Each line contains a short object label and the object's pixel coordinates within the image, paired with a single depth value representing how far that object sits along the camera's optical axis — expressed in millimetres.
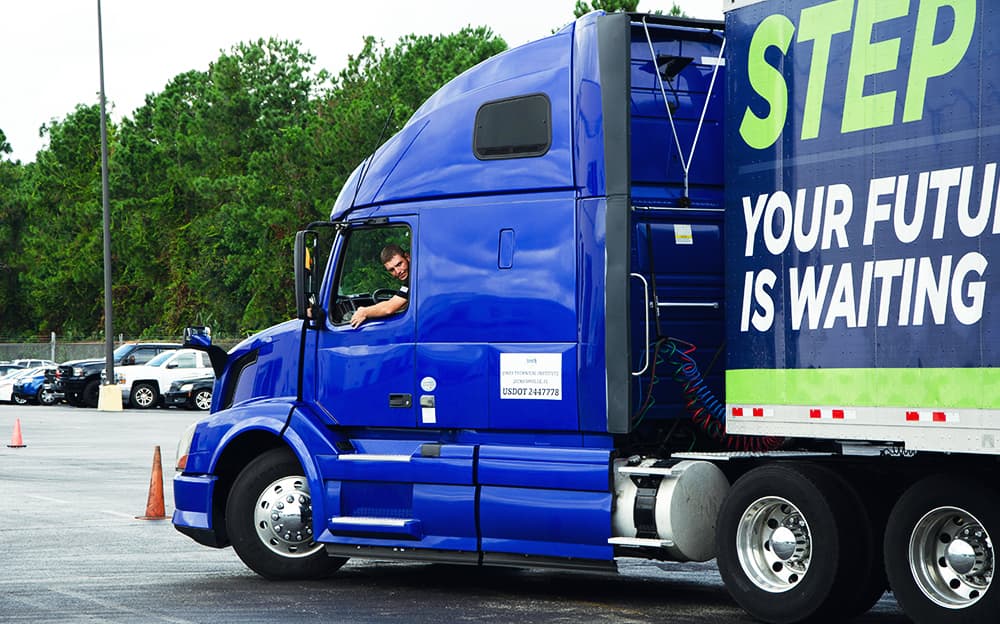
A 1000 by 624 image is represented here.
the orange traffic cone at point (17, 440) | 26906
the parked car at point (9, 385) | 49250
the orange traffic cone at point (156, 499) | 15445
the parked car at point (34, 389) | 47281
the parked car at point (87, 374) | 45281
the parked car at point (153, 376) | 42875
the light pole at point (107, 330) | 42125
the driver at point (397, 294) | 10578
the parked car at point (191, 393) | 42438
